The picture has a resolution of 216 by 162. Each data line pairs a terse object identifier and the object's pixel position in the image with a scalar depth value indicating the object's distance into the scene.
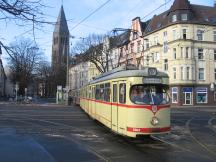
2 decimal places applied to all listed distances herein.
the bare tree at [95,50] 46.17
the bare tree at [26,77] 47.04
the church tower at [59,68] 76.08
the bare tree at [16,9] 5.42
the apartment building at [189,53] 41.27
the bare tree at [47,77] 73.86
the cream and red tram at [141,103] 9.54
